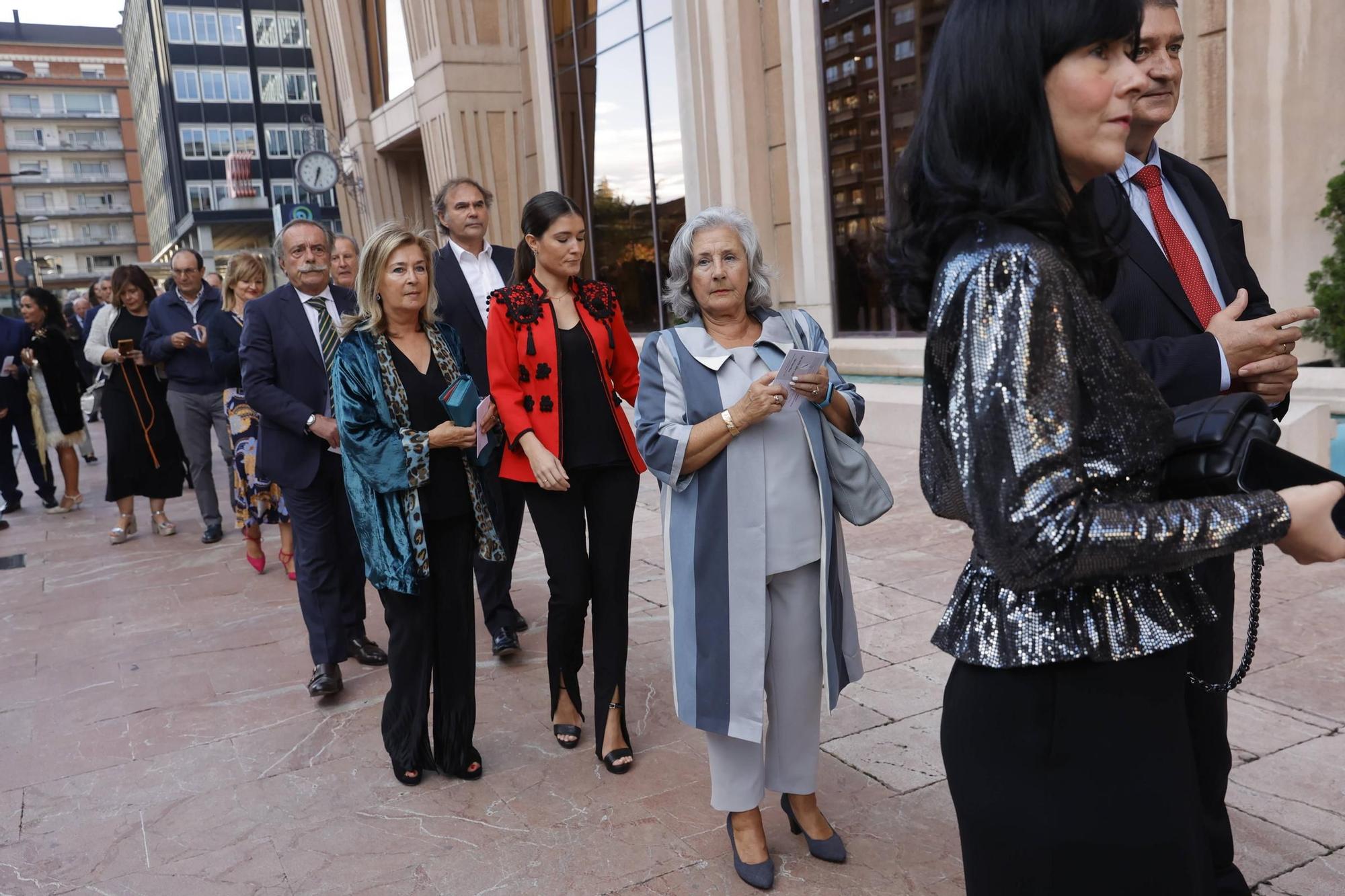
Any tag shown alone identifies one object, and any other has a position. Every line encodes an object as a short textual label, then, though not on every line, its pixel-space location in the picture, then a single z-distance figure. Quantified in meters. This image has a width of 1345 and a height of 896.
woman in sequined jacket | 1.39
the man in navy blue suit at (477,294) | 5.18
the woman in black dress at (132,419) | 8.79
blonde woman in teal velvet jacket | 3.74
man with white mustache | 4.92
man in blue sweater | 8.20
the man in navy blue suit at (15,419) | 10.19
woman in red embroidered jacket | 3.96
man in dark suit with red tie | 2.05
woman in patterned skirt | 6.85
